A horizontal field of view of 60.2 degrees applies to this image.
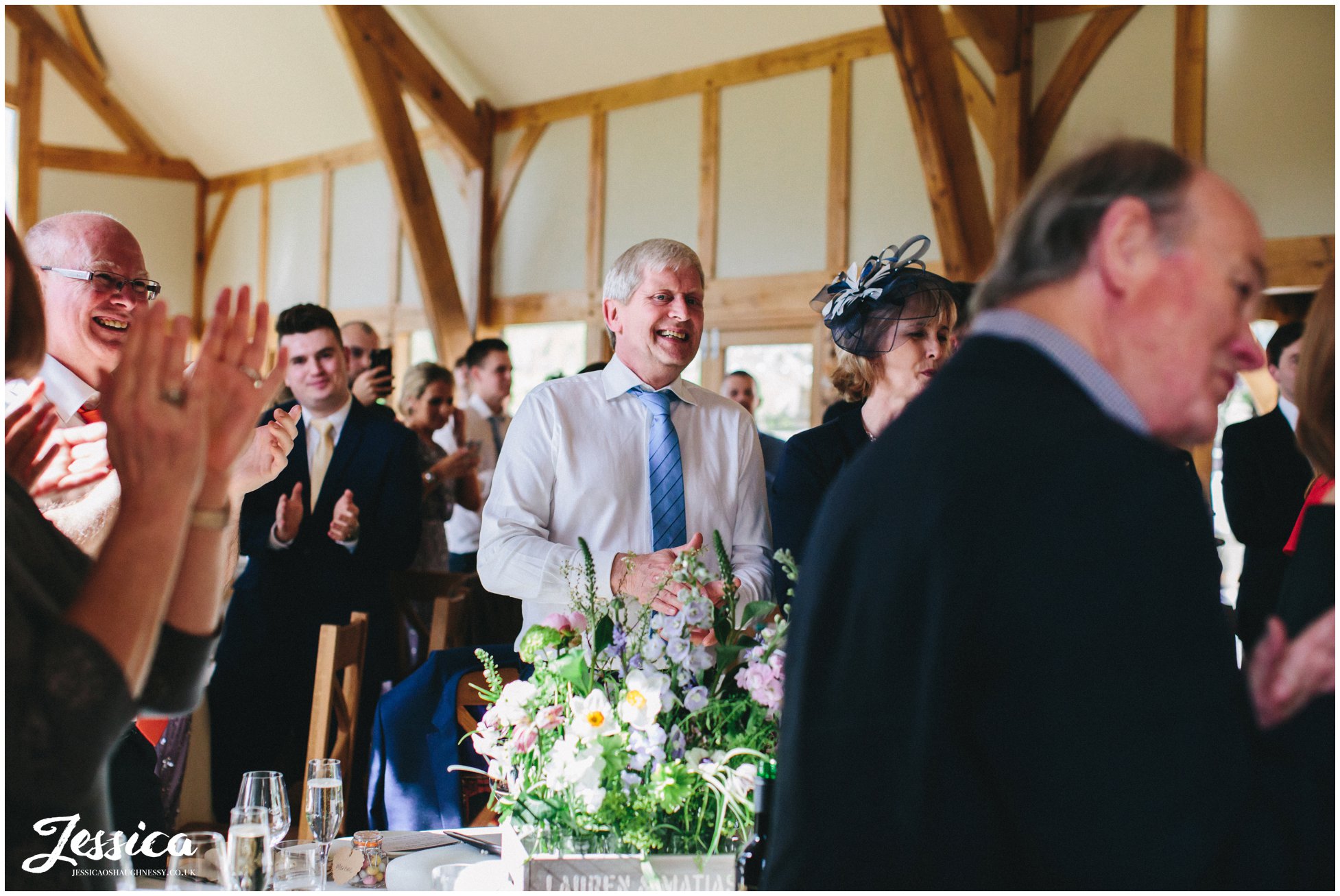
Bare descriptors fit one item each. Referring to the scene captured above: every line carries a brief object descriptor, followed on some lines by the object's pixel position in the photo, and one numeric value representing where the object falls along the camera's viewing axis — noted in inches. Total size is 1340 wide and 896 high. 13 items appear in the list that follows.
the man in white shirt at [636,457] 96.3
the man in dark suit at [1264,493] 127.0
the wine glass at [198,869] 54.0
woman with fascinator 92.8
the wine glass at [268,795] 65.9
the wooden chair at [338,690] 100.5
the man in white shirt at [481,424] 204.1
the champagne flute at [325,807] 70.2
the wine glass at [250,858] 55.0
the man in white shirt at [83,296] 82.8
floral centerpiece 54.6
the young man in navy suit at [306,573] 139.3
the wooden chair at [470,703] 91.0
